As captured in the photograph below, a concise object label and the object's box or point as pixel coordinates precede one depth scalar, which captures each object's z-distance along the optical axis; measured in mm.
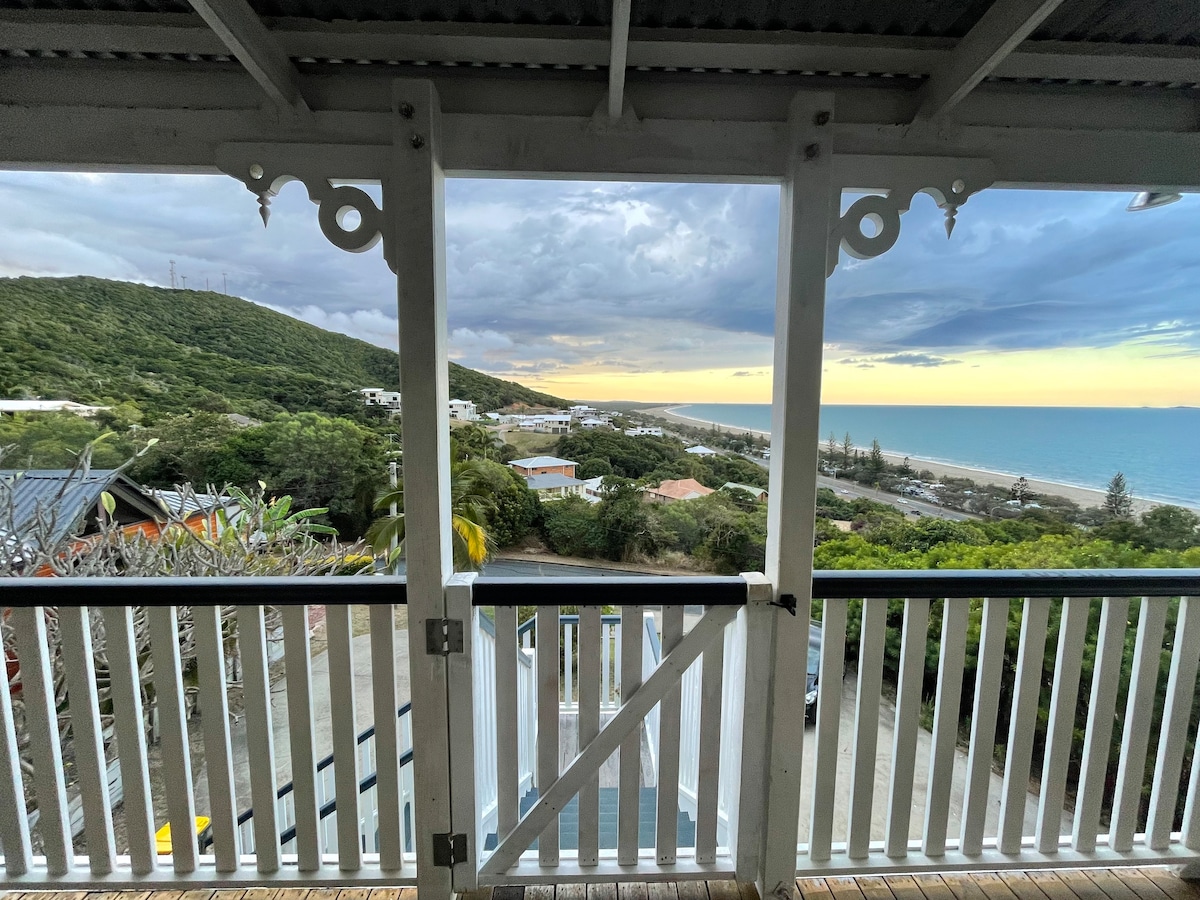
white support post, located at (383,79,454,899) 1131
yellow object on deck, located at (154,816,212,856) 2059
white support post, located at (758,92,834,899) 1180
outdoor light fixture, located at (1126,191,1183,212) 1360
